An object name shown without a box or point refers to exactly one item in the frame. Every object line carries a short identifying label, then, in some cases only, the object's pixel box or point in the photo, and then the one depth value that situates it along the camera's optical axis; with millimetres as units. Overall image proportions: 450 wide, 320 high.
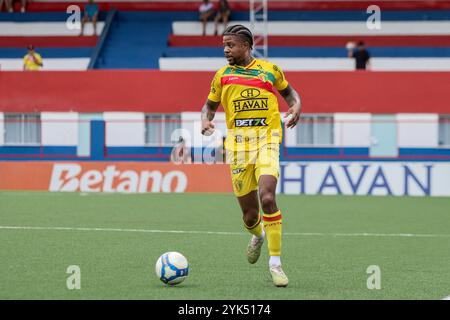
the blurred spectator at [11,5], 39938
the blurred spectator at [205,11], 37719
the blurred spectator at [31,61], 33719
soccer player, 9375
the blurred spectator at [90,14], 38156
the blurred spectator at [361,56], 33781
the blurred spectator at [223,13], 37562
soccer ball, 8656
